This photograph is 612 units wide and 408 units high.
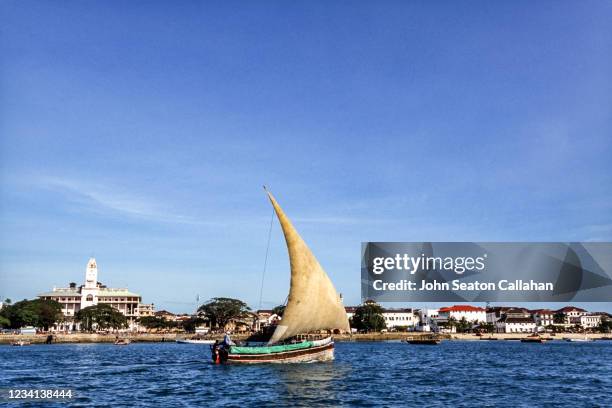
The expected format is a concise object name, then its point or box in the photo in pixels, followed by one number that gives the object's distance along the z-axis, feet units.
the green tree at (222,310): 560.20
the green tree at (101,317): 530.68
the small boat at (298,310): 171.12
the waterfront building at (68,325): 604.90
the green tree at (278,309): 595.23
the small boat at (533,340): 526.41
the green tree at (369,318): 568.00
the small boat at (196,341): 433.48
